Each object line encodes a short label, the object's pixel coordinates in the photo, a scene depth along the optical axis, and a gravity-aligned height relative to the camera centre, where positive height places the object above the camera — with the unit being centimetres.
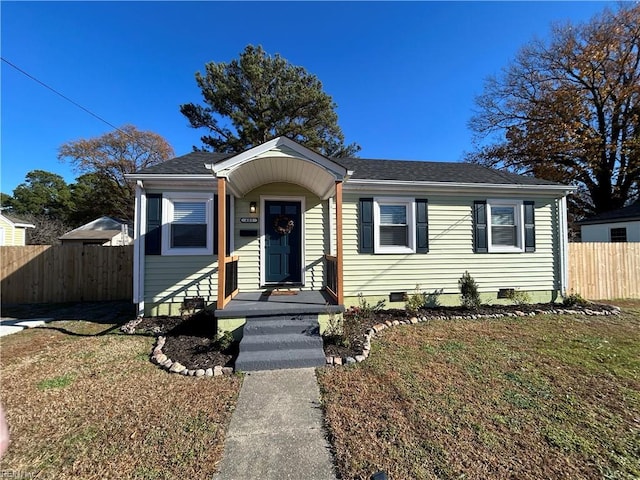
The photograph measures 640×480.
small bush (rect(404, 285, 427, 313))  643 -118
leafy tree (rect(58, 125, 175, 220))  2397 +833
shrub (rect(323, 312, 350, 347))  447 -131
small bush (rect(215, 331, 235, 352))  436 -138
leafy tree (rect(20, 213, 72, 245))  2222 +180
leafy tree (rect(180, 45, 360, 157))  1669 +889
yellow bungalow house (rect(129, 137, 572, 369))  583 +43
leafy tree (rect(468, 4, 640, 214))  1488 +807
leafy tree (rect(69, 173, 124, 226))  2542 +510
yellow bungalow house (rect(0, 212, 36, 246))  1488 +129
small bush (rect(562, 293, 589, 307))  712 -130
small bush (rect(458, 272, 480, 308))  671 -101
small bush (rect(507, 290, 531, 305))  714 -120
